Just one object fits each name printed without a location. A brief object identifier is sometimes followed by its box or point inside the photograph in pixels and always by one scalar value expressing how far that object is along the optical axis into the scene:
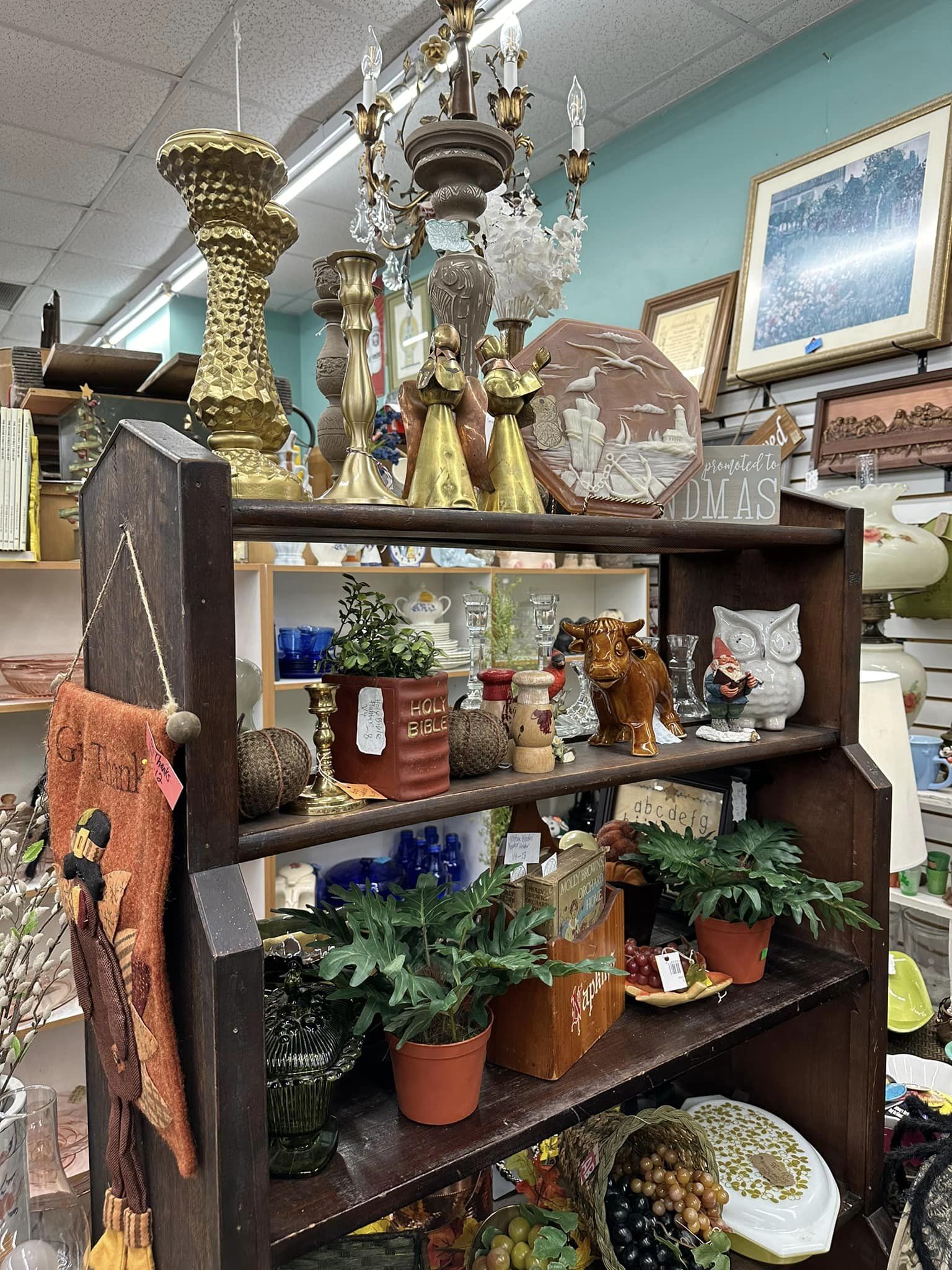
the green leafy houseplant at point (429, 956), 0.97
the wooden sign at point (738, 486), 1.38
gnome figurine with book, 1.37
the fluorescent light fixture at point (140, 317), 4.95
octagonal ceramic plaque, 1.21
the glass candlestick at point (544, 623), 1.31
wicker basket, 1.26
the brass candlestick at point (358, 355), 1.02
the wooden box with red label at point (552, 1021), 1.10
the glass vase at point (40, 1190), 0.93
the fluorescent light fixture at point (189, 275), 4.46
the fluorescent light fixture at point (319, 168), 3.37
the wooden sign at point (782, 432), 2.72
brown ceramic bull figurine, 1.29
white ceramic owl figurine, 1.45
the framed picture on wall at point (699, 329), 2.93
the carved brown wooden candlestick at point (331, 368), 1.25
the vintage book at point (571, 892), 1.15
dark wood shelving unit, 0.79
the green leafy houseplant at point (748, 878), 1.38
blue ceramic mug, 2.17
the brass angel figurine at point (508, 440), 1.11
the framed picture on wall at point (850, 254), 2.34
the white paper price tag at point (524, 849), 1.22
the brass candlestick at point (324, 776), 0.94
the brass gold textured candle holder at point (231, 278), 0.99
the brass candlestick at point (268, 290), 1.04
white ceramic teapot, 3.20
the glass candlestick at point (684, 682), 1.51
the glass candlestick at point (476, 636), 1.25
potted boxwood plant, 1.00
